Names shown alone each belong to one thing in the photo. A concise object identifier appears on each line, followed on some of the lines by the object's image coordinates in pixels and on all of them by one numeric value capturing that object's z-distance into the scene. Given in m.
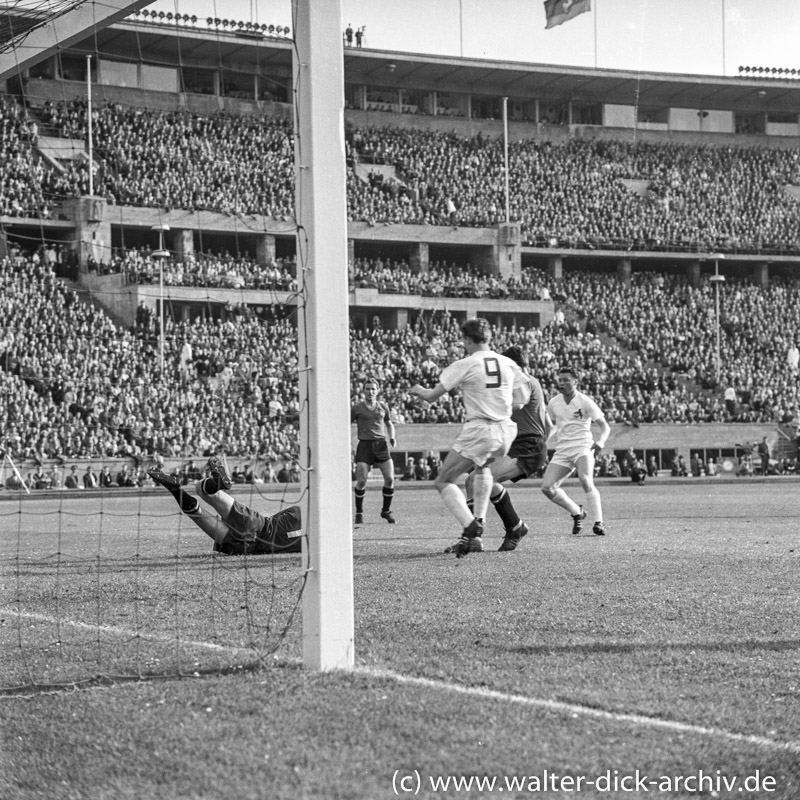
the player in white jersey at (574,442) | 15.98
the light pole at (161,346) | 40.03
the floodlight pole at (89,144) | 51.68
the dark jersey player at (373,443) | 19.19
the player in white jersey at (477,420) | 12.43
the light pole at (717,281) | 60.06
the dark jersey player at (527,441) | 14.28
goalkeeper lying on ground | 11.32
